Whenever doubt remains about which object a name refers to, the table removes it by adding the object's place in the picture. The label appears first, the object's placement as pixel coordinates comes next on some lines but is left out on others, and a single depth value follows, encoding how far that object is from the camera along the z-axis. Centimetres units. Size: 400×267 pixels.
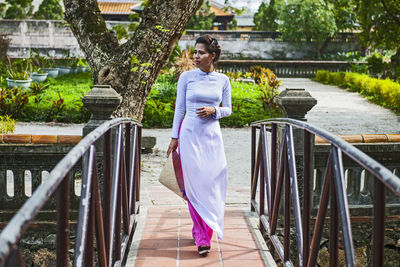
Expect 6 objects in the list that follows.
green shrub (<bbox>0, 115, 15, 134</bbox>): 809
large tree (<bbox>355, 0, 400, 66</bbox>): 1786
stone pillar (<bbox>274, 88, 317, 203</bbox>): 483
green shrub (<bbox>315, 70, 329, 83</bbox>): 2562
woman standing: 429
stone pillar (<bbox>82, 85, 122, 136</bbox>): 488
